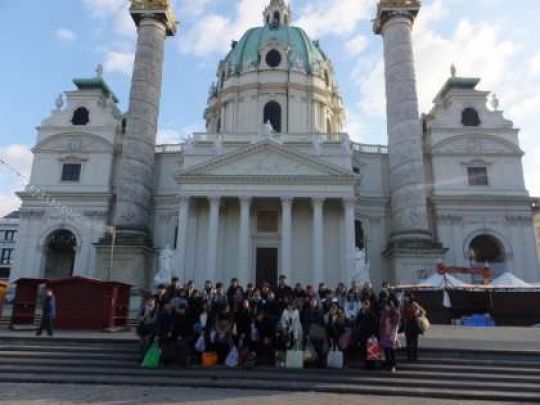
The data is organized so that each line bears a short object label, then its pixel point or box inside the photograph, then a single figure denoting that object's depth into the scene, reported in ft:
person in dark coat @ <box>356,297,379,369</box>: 34.91
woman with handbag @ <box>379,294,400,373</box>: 33.68
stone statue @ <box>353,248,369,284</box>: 85.97
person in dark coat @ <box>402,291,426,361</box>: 35.12
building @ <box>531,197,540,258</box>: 106.63
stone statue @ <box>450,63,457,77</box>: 124.67
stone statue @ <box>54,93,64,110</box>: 119.34
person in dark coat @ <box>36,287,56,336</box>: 45.73
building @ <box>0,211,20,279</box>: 218.79
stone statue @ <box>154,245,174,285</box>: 85.40
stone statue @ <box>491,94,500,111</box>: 115.73
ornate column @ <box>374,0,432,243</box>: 92.73
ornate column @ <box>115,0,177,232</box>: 96.73
